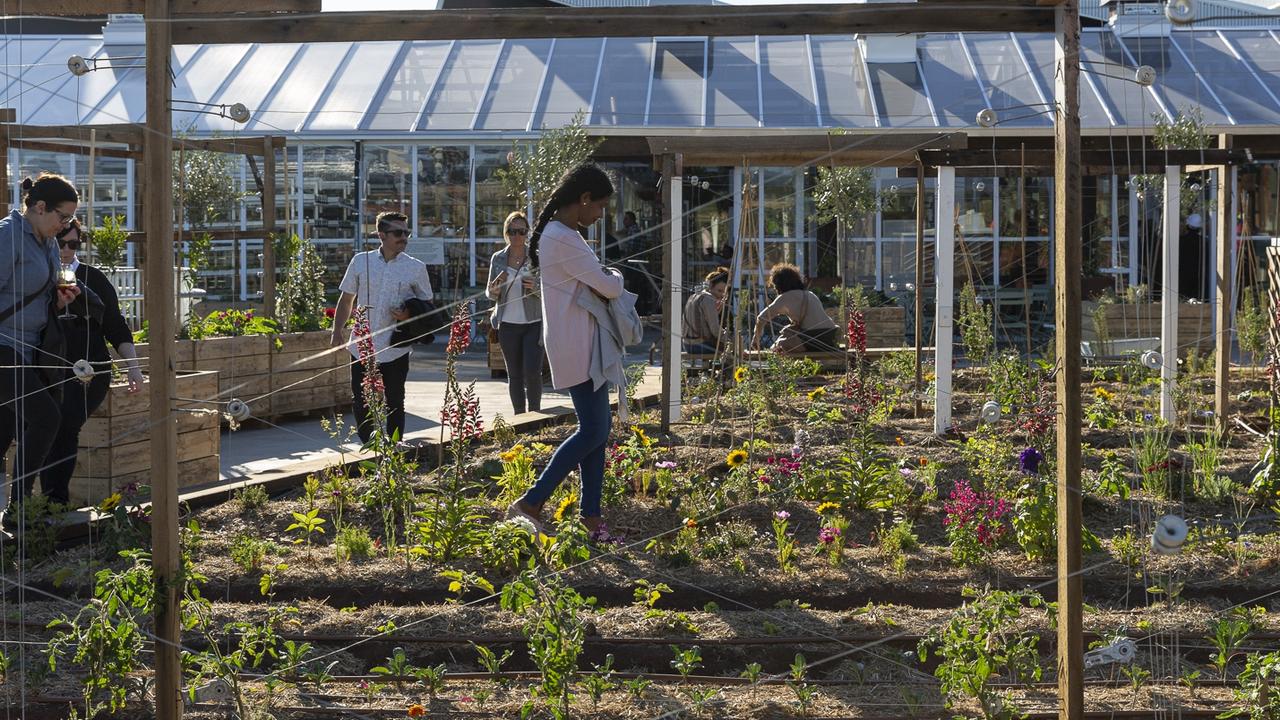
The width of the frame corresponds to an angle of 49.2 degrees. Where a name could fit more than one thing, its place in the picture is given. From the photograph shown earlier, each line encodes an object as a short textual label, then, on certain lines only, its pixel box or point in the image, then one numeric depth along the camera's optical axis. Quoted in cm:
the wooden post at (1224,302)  795
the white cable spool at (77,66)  438
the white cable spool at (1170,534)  308
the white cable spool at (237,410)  352
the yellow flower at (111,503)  537
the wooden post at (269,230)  1041
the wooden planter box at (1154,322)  1392
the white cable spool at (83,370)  513
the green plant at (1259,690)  325
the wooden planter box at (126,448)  657
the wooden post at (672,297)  807
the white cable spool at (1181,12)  333
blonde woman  877
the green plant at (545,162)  1470
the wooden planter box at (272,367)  920
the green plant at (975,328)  830
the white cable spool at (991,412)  453
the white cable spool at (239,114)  556
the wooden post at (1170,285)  813
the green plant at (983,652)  325
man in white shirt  734
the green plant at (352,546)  523
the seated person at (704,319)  1120
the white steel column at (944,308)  789
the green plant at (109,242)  862
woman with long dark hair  519
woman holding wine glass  544
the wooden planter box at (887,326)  1552
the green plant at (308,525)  551
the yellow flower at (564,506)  533
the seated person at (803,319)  1035
